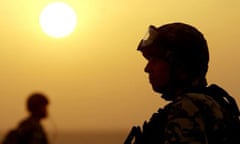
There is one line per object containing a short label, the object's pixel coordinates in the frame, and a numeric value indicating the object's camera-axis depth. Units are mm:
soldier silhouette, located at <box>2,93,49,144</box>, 9933
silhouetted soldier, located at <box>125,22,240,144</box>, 3984
